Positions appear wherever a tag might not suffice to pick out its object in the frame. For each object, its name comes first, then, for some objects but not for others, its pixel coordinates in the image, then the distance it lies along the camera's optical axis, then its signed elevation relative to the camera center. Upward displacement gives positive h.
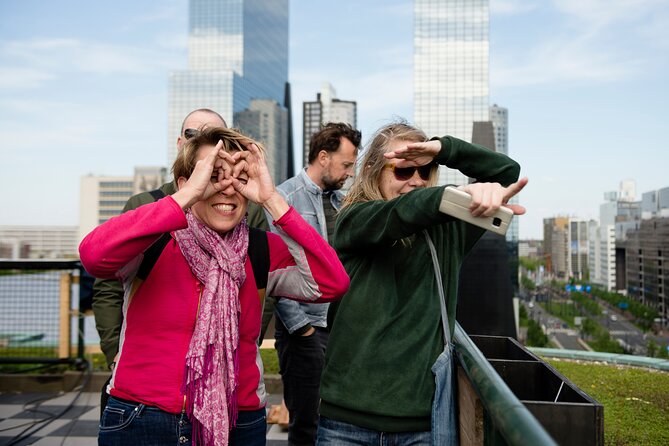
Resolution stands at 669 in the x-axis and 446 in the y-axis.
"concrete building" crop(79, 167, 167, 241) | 135.50 +13.19
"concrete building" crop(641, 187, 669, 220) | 116.38 +10.71
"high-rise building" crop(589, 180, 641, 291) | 159.86 +6.58
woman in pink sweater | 1.79 -0.11
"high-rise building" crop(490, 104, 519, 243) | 159.24 +33.29
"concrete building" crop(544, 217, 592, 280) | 194.50 -1.36
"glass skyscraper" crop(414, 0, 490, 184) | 98.44 +30.45
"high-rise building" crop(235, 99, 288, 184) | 147.62 +31.38
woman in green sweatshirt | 1.82 -0.11
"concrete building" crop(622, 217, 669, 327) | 109.00 -1.12
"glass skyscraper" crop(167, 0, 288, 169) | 143.62 +49.77
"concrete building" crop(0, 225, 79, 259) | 189.70 +0.83
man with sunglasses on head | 3.16 -0.26
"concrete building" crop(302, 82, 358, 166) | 189.94 +42.49
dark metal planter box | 1.46 -0.36
